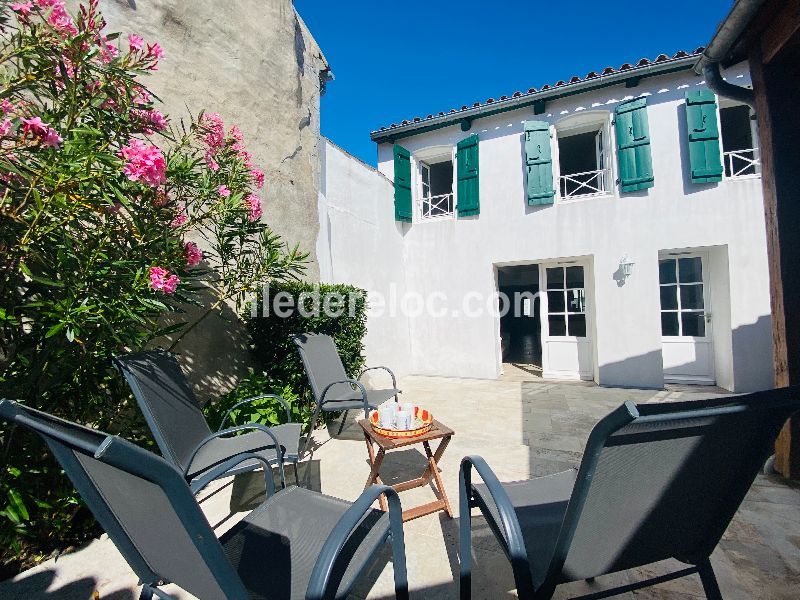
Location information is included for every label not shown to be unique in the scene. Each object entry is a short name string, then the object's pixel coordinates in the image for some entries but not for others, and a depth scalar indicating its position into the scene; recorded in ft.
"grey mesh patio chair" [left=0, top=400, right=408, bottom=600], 2.77
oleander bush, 5.57
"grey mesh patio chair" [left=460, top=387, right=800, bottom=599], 3.24
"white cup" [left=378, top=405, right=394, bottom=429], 7.64
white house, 17.61
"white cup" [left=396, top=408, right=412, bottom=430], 7.55
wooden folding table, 7.15
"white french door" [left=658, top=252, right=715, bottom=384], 19.26
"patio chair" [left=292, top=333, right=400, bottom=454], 10.69
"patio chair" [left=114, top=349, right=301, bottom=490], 6.11
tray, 7.42
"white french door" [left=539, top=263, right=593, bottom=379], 21.26
